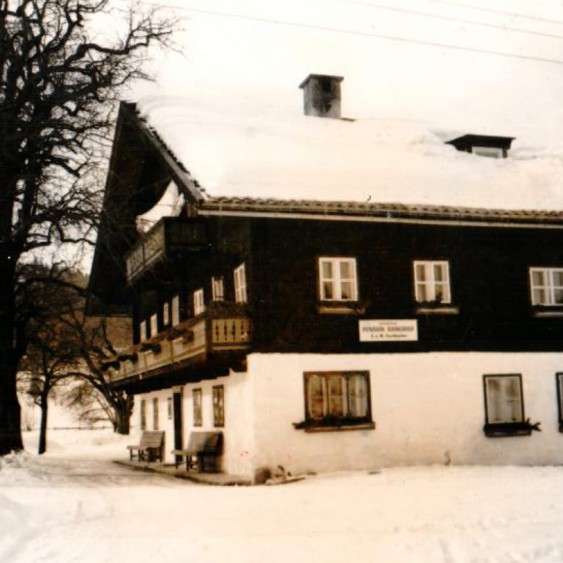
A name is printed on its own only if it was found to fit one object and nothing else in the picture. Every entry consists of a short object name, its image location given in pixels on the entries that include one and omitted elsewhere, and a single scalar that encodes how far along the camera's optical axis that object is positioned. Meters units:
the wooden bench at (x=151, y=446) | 29.06
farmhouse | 20.38
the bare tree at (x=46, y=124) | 23.19
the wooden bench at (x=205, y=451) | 22.45
